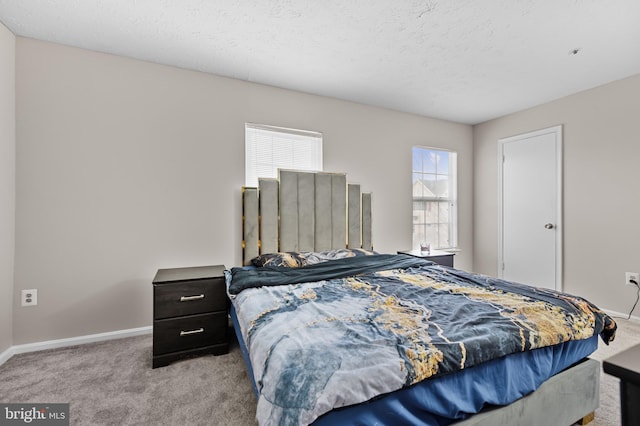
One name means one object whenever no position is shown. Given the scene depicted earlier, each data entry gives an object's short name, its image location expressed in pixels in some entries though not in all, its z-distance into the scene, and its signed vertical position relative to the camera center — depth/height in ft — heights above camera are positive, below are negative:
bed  3.17 -1.76
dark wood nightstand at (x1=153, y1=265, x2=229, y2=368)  6.87 -2.57
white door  11.67 +0.18
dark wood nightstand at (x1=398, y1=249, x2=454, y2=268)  11.23 -1.72
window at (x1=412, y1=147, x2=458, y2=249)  13.48 +0.70
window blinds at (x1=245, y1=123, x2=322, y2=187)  10.06 +2.25
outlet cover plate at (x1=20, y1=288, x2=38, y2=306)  7.47 -2.22
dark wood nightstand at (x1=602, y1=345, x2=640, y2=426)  2.02 -1.20
